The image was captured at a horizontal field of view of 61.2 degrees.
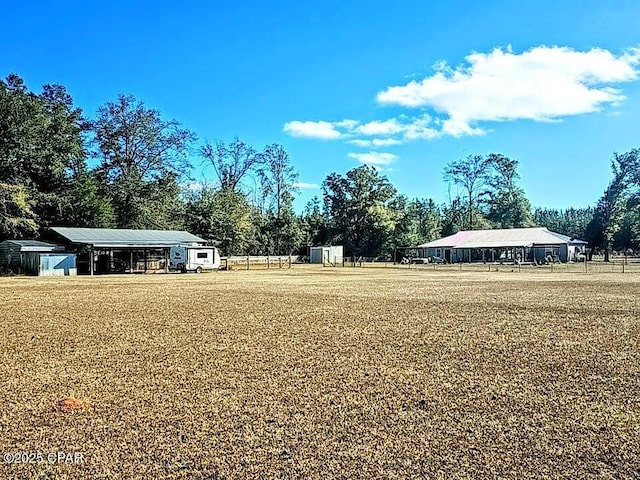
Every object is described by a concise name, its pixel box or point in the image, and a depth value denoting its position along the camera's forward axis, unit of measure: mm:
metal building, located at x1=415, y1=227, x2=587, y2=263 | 56566
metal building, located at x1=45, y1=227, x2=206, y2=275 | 36750
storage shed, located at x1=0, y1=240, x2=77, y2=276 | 34250
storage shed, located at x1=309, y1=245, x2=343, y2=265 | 60462
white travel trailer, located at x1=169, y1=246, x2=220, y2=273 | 39500
